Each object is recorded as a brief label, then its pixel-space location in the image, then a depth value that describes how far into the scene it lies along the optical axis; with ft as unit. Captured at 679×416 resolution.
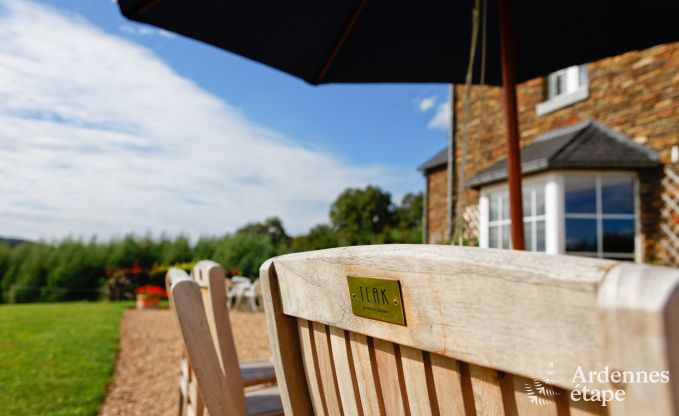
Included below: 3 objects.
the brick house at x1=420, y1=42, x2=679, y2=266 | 20.45
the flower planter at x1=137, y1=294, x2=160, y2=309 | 36.60
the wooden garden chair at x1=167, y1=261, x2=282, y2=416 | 3.79
